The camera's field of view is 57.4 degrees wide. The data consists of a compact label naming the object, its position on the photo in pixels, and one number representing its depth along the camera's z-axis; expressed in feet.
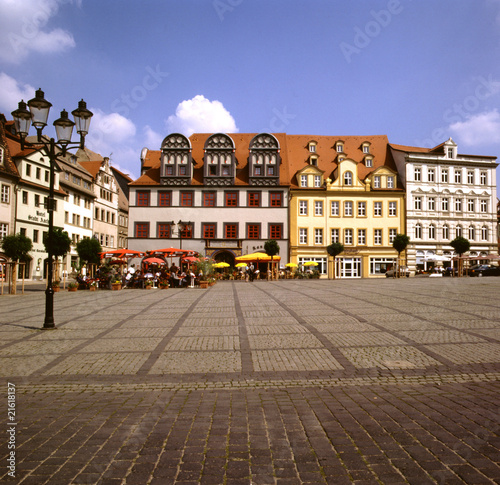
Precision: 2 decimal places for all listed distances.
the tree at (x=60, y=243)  110.07
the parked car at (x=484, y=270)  144.16
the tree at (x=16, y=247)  89.25
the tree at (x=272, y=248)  139.03
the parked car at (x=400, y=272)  146.15
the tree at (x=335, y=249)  145.28
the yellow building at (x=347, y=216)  168.55
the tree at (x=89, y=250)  140.97
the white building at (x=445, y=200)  173.99
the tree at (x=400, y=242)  143.78
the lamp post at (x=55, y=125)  33.91
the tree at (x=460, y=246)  144.87
